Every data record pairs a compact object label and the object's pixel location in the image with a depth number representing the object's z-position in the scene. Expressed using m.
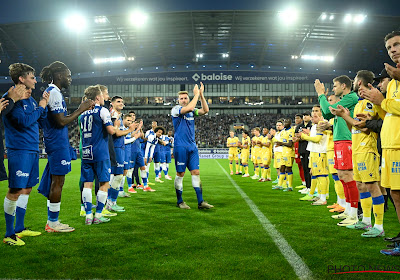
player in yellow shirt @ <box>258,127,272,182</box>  11.84
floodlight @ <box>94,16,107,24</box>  34.44
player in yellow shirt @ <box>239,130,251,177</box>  14.45
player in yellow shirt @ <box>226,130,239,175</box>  14.97
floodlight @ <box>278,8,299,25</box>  32.50
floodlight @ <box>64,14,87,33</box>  33.44
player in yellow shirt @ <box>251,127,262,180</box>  12.96
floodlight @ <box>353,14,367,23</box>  32.80
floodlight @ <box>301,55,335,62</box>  43.09
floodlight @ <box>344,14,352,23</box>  33.45
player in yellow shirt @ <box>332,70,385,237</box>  4.19
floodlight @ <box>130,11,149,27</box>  33.53
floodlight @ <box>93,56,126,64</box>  43.97
